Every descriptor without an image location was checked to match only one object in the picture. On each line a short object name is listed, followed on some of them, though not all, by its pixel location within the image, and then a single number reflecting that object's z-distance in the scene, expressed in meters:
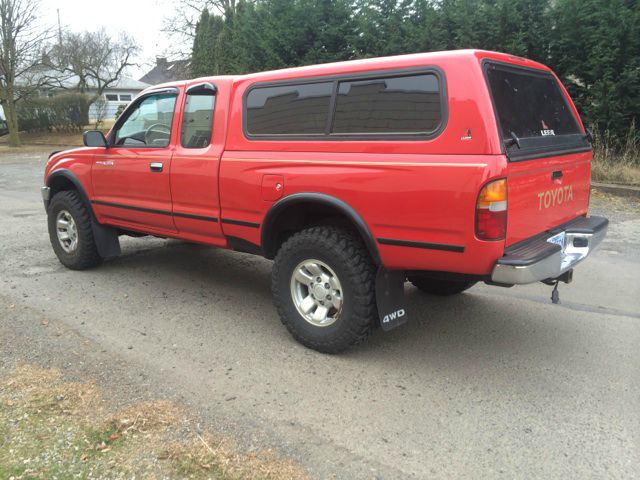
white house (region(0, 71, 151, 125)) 35.68
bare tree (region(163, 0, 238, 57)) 29.62
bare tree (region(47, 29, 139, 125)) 36.66
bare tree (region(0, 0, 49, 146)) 26.34
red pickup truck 2.99
